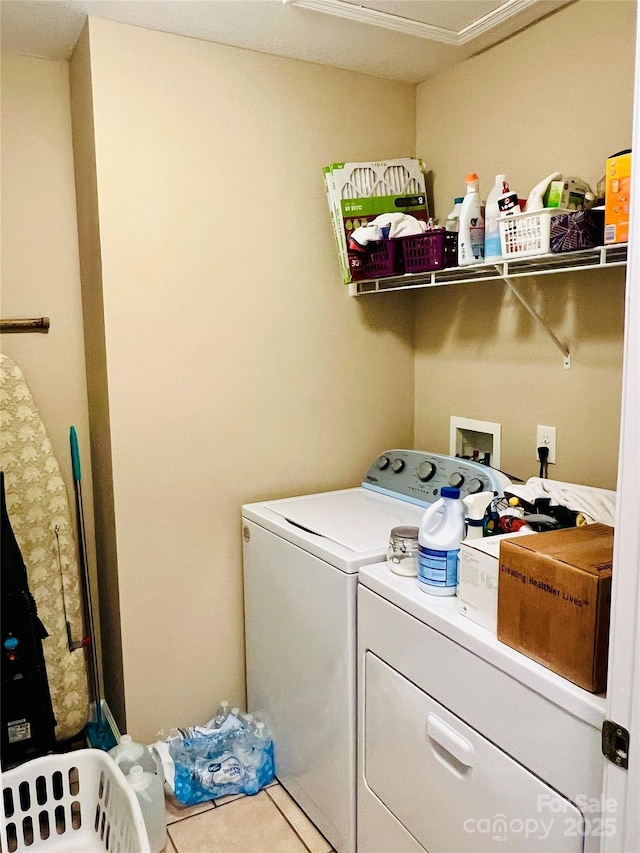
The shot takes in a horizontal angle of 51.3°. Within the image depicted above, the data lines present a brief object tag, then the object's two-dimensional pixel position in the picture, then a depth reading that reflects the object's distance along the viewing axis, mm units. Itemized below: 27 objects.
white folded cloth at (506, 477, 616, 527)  1503
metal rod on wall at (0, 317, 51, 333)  2111
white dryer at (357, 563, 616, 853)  1072
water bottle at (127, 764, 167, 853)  1833
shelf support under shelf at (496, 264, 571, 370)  1859
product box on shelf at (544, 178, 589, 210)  1594
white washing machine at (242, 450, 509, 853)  1700
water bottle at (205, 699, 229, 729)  2213
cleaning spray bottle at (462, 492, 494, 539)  1428
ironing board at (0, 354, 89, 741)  2061
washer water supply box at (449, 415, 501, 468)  2166
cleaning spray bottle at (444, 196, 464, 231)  1921
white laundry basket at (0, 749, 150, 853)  1805
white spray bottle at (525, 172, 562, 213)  1612
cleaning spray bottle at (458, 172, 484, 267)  1818
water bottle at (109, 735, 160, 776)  1939
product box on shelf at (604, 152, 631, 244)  1431
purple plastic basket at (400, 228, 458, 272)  1912
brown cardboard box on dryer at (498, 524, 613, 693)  1043
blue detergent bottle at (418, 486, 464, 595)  1418
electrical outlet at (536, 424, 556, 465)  1941
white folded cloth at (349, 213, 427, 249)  2037
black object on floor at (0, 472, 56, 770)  1831
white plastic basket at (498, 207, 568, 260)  1583
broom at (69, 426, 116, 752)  2164
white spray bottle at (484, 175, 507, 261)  1747
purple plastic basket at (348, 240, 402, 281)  2055
